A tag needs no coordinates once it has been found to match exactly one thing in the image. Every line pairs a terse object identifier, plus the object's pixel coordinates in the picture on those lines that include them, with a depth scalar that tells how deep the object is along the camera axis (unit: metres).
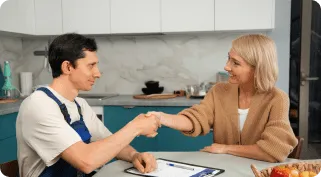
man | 1.54
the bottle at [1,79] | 3.73
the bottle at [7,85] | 3.67
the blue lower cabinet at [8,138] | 2.95
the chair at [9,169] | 1.50
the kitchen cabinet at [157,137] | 3.34
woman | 1.76
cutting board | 3.55
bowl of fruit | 1.24
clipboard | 1.53
